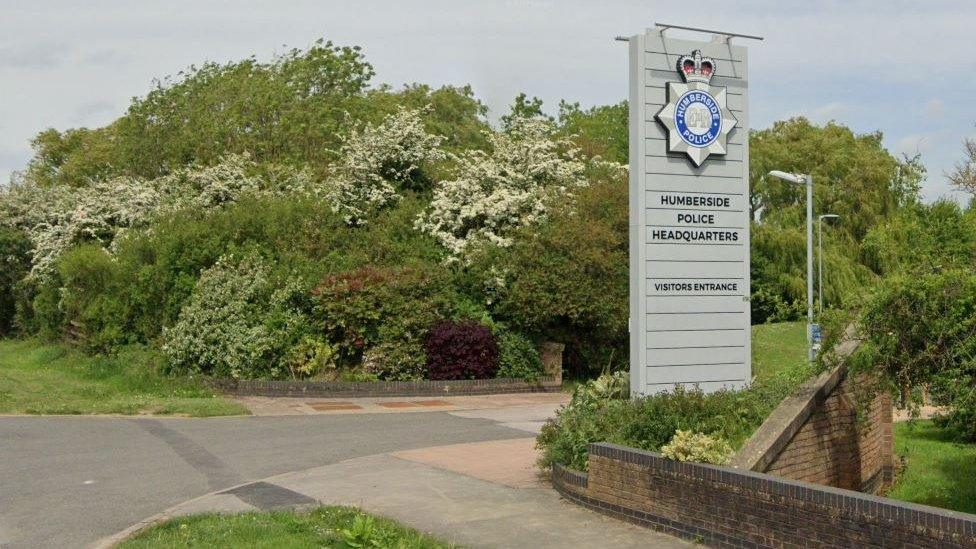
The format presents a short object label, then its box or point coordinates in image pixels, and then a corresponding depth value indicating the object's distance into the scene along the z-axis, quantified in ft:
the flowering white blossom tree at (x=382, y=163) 89.30
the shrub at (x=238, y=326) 74.84
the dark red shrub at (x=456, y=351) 75.46
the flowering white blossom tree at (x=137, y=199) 96.07
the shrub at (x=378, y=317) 74.95
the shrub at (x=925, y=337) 27.78
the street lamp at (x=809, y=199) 97.32
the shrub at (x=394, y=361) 74.90
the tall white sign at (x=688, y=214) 41.65
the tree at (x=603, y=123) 192.61
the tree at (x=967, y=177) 78.89
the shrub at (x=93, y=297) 87.86
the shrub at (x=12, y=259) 126.31
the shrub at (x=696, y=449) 30.19
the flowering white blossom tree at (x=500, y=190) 83.05
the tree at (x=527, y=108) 153.30
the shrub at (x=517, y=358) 78.28
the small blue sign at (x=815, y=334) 78.44
